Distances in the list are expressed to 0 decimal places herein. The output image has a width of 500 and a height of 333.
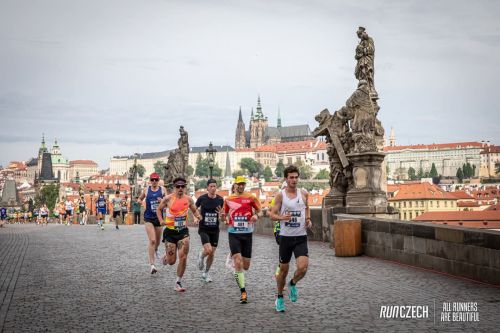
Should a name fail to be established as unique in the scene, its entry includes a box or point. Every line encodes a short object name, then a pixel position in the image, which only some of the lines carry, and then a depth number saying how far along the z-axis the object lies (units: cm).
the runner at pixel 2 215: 3781
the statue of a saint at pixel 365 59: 1694
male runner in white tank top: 768
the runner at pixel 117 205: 2506
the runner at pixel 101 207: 2864
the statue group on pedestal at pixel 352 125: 1504
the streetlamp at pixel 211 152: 3127
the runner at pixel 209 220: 1004
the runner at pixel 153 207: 1162
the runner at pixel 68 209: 3909
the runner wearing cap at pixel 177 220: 970
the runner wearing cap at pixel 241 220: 859
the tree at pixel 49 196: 12775
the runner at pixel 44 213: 4075
